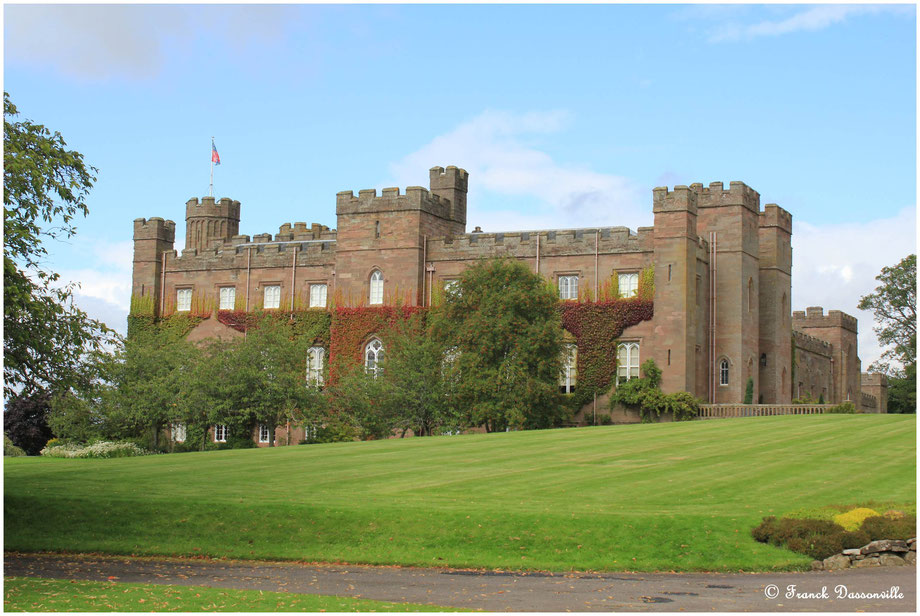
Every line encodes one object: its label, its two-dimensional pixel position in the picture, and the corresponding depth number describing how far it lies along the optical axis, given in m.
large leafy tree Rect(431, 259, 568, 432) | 49.75
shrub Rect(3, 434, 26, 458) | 51.94
